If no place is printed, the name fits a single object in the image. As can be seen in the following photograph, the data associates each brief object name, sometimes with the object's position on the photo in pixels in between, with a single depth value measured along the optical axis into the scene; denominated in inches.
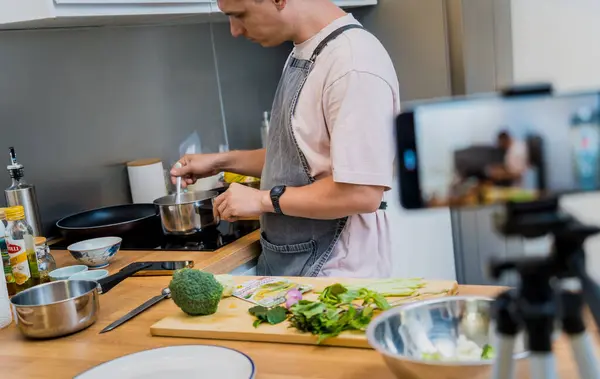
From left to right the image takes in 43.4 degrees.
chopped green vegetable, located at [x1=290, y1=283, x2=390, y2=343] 48.4
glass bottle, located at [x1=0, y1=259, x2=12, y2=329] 59.1
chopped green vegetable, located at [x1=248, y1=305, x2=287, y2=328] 51.7
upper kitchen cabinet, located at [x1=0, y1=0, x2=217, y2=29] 65.2
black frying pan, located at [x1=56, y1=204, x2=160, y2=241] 82.0
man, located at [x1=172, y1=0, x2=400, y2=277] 63.0
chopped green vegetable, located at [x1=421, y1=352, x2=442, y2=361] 41.2
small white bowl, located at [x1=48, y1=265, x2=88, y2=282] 69.2
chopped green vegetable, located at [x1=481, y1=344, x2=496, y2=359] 41.2
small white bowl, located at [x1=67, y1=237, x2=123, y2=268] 73.8
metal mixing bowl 42.6
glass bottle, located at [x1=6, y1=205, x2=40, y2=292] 64.1
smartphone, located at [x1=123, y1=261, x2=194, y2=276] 69.6
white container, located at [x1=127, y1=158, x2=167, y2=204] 95.3
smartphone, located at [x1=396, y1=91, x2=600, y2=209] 26.2
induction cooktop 80.5
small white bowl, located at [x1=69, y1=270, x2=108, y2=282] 69.0
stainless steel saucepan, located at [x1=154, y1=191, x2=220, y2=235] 80.9
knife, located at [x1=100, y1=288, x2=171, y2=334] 56.7
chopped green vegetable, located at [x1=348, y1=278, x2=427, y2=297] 53.9
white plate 45.6
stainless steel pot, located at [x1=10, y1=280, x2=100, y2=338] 55.0
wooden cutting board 48.6
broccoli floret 53.9
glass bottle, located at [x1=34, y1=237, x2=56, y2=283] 69.5
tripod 26.1
